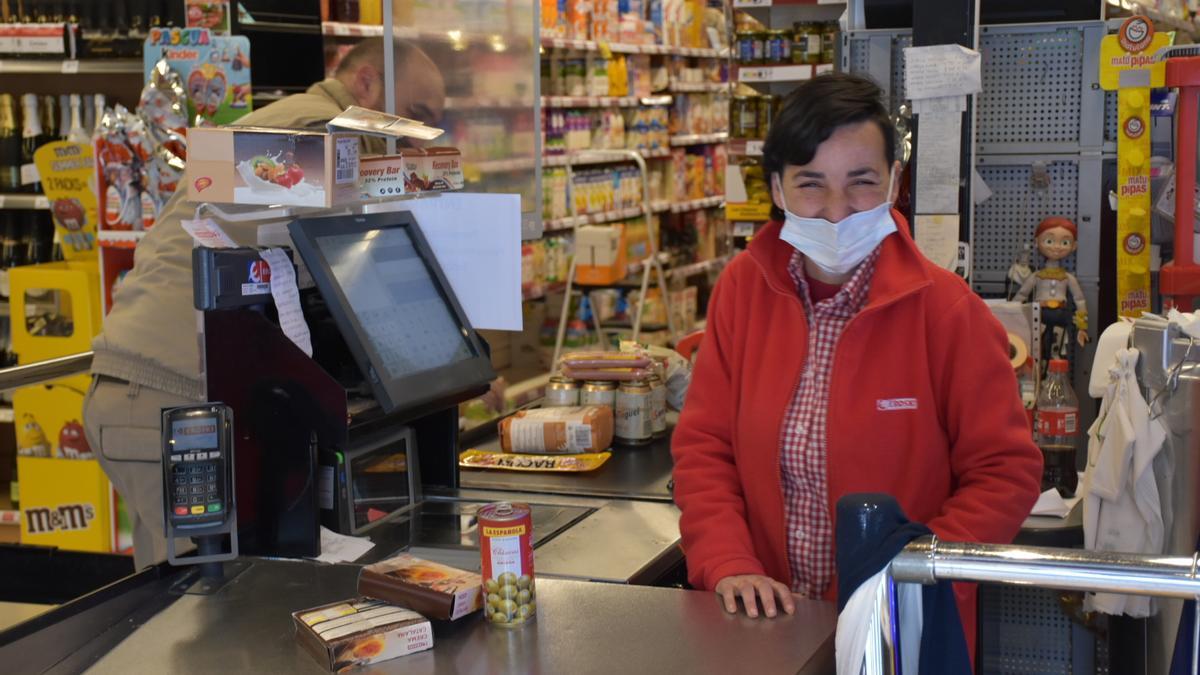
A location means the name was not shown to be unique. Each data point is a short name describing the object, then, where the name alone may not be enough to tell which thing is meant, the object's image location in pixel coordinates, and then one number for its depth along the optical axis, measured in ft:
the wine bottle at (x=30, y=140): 19.24
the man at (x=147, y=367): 11.01
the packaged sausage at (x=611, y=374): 11.45
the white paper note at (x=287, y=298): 7.97
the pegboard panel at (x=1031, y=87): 14.01
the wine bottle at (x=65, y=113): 19.40
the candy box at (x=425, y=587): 6.38
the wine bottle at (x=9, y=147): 19.51
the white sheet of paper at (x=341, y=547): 7.93
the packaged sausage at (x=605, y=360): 11.49
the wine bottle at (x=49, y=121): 19.62
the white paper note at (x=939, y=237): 13.46
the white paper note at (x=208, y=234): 7.93
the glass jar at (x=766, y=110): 21.24
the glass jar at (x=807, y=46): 21.70
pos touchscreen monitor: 8.29
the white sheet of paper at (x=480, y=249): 9.52
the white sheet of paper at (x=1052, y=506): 10.69
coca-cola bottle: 11.63
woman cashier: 7.13
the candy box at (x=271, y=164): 8.02
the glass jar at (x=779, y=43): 21.79
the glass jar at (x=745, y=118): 22.81
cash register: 7.80
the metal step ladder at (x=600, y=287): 25.22
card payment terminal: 7.14
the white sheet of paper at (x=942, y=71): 13.01
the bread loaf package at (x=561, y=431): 11.00
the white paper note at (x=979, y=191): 14.21
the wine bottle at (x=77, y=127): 18.41
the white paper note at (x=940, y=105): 13.25
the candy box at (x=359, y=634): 6.00
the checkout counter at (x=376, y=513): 6.26
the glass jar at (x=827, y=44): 21.61
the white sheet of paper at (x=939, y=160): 13.41
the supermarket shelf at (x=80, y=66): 17.85
